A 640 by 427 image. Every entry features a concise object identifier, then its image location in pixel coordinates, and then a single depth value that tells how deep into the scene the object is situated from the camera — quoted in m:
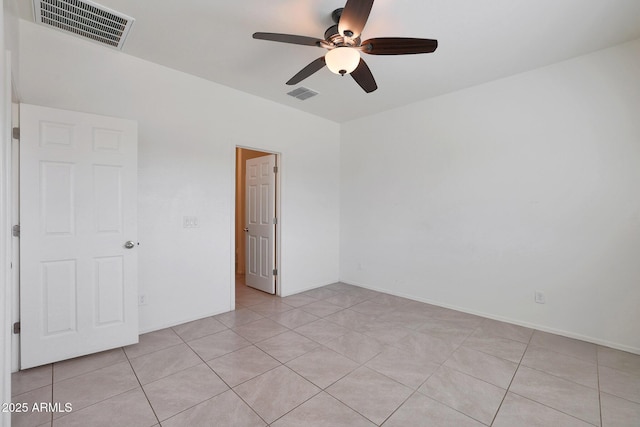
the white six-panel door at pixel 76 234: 2.27
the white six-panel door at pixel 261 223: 4.27
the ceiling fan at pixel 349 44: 1.93
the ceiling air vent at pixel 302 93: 3.61
